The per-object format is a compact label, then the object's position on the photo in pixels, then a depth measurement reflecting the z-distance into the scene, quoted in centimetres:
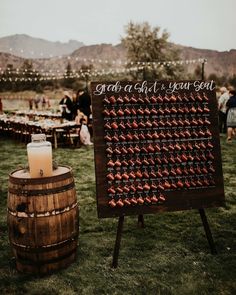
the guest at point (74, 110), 1300
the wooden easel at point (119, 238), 360
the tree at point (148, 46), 4506
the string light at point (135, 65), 2080
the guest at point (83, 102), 1212
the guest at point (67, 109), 1287
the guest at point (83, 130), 1171
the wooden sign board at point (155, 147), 346
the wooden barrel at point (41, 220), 333
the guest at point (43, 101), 2964
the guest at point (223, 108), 1362
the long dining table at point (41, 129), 1128
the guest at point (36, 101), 2973
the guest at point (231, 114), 1179
